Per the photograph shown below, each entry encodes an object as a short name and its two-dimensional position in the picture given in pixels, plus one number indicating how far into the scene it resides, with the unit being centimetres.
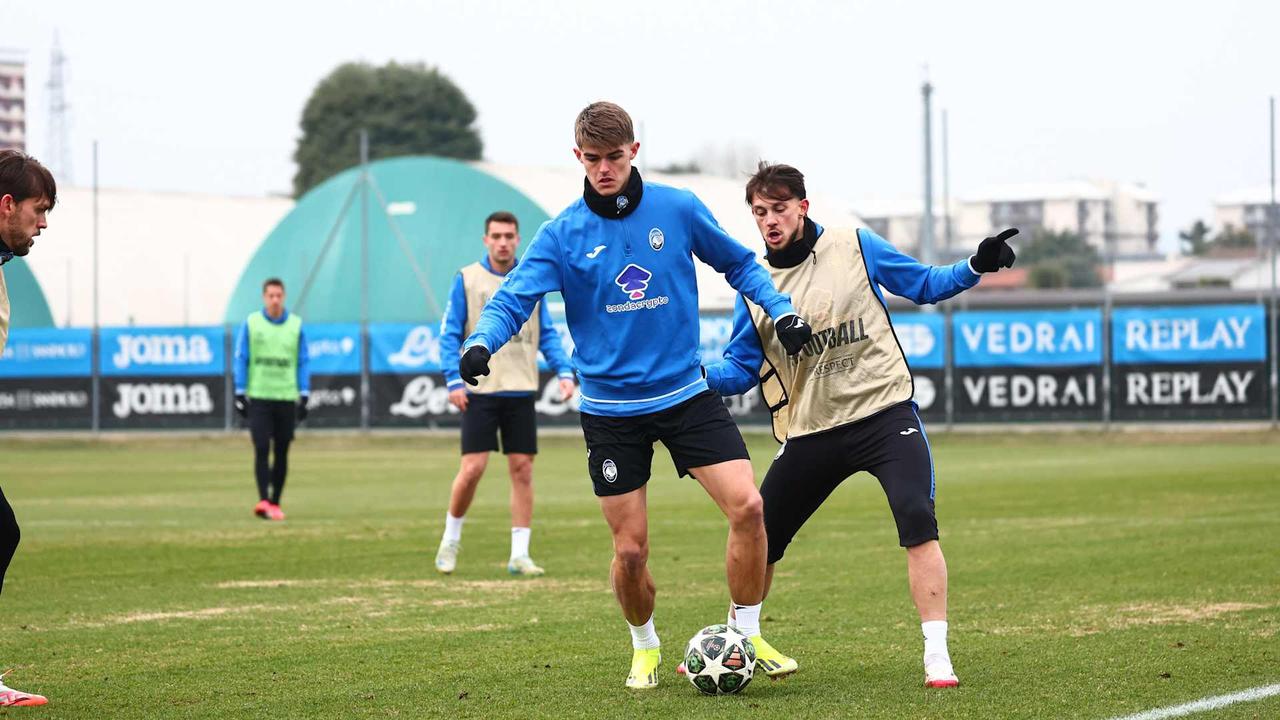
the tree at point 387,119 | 9200
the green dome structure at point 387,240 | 4197
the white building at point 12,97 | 12356
